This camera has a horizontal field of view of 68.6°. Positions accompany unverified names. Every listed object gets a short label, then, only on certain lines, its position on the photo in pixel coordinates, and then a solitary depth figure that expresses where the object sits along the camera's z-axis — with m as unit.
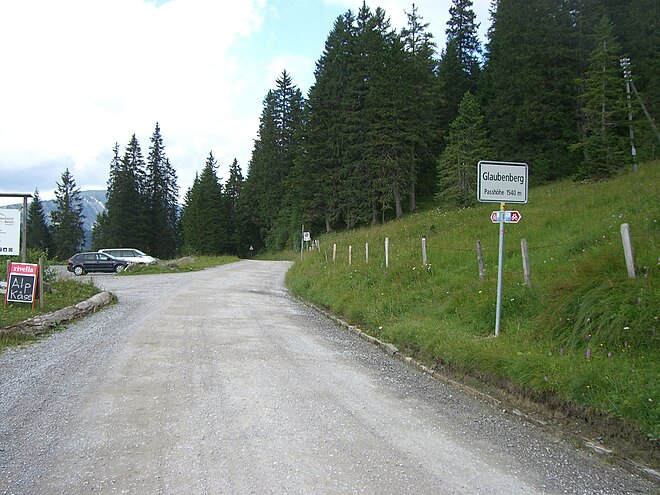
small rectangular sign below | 7.67
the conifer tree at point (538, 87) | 41.69
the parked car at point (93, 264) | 32.91
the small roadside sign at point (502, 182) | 7.69
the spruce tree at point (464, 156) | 34.53
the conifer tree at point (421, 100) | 42.50
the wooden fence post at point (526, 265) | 8.71
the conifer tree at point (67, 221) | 77.38
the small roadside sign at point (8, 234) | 12.75
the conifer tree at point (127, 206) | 67.56
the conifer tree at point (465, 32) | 62.78
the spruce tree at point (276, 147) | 64.94
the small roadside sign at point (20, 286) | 12.20
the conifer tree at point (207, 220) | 70.44
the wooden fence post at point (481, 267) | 10.03
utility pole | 30.48
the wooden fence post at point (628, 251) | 6.36
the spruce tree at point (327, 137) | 47.62
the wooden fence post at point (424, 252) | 12.87
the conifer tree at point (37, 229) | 79.62
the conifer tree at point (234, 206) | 76.75
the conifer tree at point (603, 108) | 28.96
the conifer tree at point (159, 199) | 72.81
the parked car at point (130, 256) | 34.22
